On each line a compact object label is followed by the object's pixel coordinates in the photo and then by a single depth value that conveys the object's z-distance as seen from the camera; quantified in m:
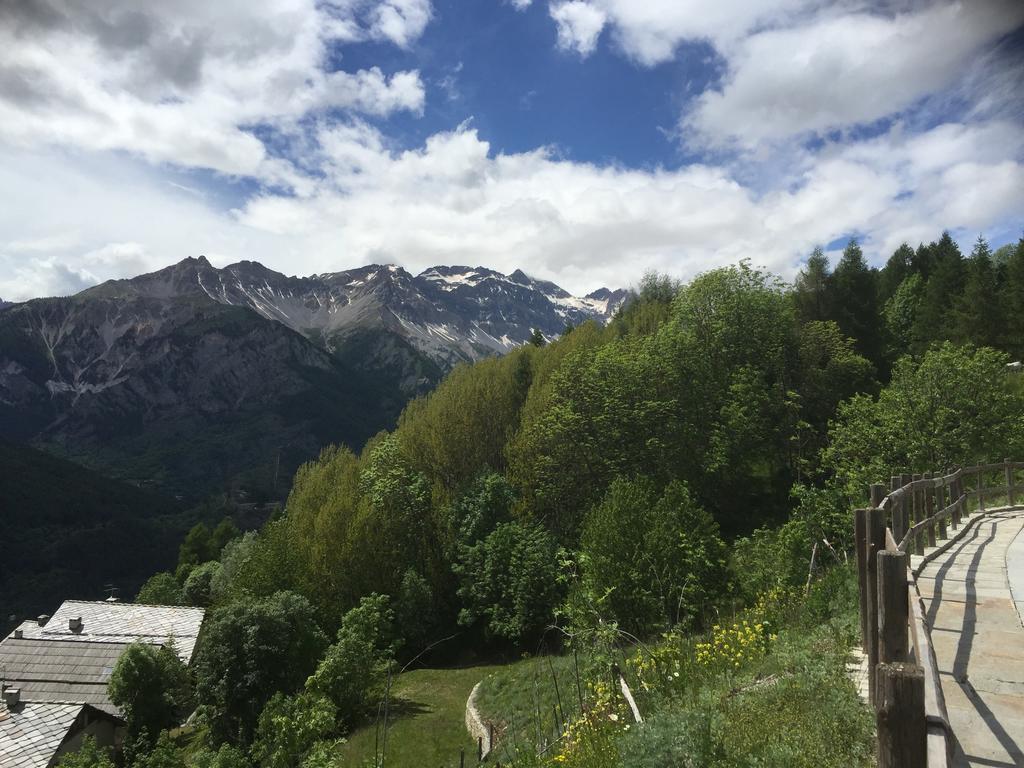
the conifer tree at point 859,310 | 45.09
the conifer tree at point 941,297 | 48.27
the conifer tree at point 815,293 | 45.78
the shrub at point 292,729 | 18.03
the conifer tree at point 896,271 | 67.44
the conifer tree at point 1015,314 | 42.35
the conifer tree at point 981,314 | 43.34
